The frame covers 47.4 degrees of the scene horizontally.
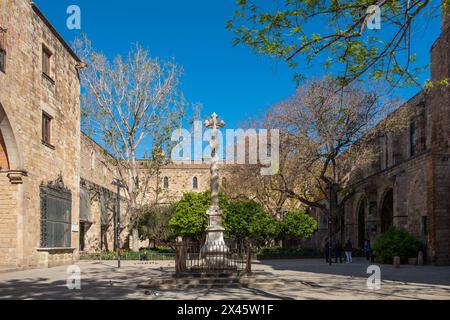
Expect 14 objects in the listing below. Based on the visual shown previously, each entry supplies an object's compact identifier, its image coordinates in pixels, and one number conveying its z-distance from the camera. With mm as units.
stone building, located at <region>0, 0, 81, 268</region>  17938
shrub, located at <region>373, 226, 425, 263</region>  25797
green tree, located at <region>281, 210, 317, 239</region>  37688
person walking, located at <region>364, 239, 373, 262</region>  29856
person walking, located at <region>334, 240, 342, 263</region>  29548
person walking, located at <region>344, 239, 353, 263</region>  29005
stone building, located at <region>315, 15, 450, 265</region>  24750
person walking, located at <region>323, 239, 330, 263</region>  27380
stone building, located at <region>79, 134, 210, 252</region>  34938
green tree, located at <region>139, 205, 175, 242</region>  41219
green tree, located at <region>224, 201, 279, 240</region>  35781
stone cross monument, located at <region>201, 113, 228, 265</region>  17859
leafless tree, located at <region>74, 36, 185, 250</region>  32188
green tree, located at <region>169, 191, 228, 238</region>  35844
